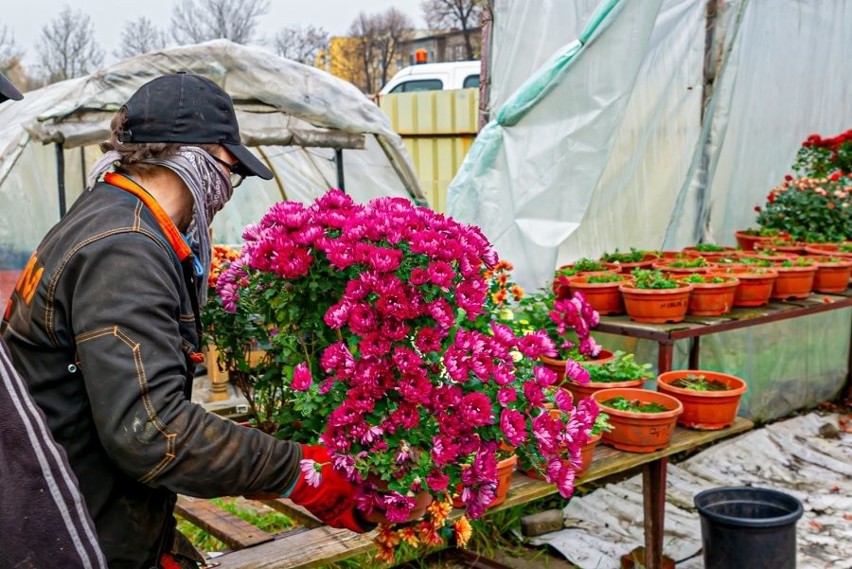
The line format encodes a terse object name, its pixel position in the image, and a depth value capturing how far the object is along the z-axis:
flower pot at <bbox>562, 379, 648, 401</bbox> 3.87
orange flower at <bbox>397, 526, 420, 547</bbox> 2.08
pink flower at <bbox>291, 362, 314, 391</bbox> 1.94
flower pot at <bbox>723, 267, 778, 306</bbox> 4.59
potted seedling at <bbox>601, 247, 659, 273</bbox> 4.99
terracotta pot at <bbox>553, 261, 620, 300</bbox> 4.40
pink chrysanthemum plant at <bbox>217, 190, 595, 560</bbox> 1.89
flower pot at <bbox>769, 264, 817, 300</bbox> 4.84
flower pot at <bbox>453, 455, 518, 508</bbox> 2.95
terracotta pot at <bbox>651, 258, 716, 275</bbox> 4.65
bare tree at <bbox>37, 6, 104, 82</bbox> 25.66
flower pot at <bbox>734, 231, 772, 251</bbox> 5.84
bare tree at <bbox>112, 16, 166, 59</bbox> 24.84
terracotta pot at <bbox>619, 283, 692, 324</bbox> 4.18
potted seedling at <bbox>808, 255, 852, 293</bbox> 5.10
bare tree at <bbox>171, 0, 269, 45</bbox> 25.36
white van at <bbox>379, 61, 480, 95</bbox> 11.91
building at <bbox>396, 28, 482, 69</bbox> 32.62
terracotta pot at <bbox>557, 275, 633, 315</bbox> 4.40
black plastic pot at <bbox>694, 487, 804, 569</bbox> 3.53
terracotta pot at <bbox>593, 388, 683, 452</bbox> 3.47
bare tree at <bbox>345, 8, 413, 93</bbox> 28.88
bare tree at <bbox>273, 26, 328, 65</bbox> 26.81
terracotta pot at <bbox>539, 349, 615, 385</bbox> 4.00
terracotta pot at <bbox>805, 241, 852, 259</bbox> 5.42
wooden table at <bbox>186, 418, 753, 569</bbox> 2.58
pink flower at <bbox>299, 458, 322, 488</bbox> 1.79
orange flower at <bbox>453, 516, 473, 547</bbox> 2.19
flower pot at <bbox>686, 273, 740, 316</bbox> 4.34
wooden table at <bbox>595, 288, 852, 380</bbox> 4.09
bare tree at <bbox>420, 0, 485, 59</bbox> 26.12
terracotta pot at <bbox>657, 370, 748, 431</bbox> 3.78
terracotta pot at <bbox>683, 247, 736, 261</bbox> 5.25
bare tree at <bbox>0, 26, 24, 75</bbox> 23.40
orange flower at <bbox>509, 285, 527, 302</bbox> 4.02
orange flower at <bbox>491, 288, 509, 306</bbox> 3.77
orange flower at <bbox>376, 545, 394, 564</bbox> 2.08
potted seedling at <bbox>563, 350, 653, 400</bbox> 3.94
